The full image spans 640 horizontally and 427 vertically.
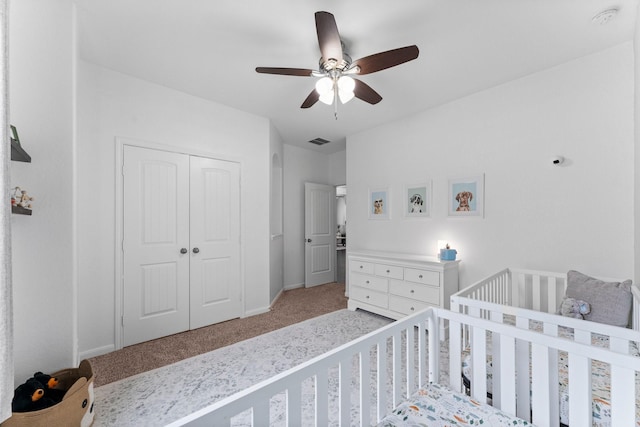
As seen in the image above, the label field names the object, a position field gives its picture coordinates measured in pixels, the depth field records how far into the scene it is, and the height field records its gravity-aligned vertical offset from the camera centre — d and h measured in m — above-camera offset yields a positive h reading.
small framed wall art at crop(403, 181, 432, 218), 3.28 +0.18
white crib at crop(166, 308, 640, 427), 0.79 -0.59
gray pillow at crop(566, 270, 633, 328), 1.74 -0.57
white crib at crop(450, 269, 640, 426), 1.15 -0.59
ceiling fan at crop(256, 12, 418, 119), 1.58 +1.01
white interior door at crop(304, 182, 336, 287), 4.81 -0.34
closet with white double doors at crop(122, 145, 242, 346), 2.59 -0.28
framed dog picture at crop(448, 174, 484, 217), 2.84 +0.20
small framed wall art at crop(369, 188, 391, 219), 3.71 +0.16
